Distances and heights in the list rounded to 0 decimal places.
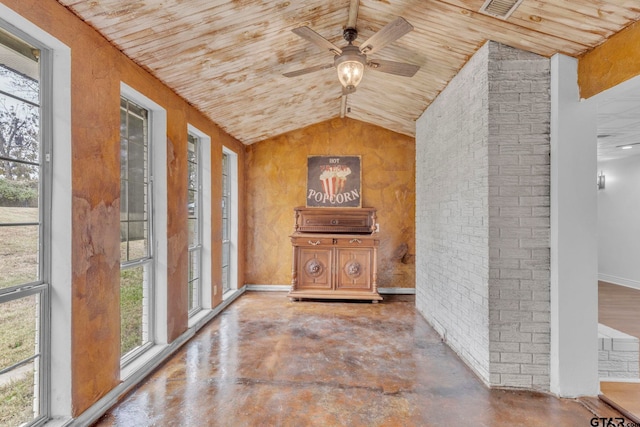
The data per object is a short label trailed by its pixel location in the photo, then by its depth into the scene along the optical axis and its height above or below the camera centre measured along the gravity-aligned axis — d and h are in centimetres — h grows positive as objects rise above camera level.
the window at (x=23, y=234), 182 -11
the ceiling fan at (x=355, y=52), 237 +126
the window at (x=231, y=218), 568 -7
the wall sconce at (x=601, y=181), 700 +67
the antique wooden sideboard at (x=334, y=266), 530 -83
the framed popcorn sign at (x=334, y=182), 600 +57
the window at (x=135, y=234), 286 -18
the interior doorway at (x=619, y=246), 269 -64
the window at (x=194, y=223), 427 -11
